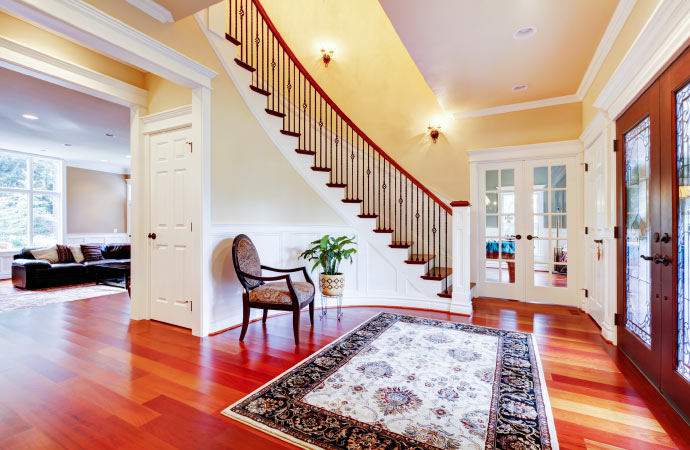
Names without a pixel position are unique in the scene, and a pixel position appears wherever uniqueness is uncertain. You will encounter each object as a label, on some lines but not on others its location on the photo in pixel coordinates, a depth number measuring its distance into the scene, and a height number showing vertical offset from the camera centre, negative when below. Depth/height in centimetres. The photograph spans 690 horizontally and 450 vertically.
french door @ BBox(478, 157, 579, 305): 445 -7
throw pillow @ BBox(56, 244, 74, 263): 658 -56
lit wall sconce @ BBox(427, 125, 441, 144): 512 +147
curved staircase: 414 +69
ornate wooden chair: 302 -62
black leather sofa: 581 -85
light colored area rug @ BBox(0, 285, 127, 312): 461 -110
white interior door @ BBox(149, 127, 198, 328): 344 -1
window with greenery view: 732 +62
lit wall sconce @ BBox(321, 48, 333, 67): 582 +305
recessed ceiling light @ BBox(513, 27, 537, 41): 294 +176
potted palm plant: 376 -42
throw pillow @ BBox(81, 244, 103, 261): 691 -55
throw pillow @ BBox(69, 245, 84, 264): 677 -57
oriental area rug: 167 -108
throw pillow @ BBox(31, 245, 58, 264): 632 -53
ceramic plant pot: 376 -68
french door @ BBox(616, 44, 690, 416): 191 -5
